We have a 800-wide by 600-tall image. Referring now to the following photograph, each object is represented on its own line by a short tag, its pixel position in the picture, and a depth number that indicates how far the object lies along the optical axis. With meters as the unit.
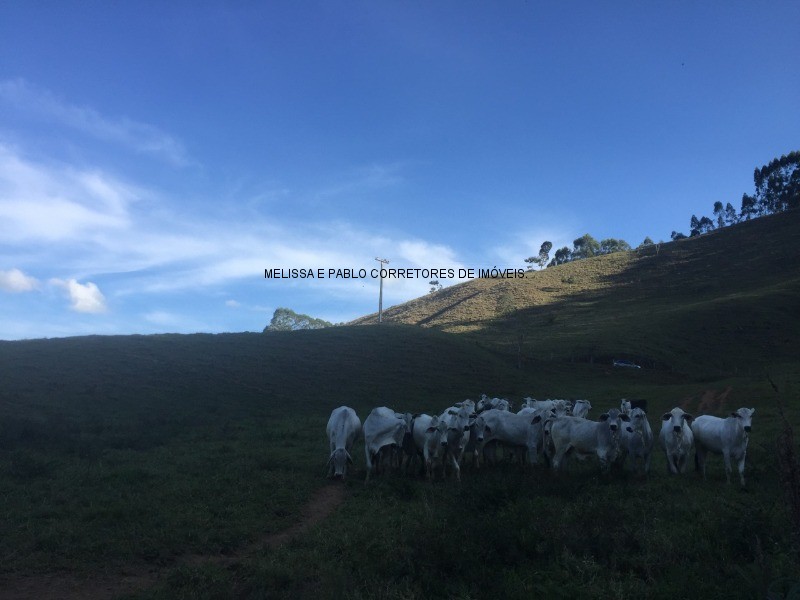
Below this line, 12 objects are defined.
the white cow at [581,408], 21.12
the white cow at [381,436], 15.64
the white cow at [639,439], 13.82
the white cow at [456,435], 15.36
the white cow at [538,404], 19.49
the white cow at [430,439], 14.75
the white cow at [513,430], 15.34
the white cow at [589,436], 13.64
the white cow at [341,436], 14.89
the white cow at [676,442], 13.80
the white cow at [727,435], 12.72
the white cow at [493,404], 20.37
